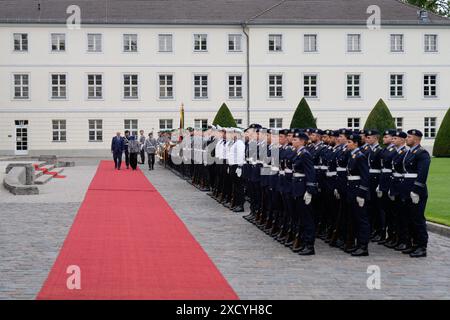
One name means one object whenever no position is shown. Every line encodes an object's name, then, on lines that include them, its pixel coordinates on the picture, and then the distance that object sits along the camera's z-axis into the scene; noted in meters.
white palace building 59.28
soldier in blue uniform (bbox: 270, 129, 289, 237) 14.14
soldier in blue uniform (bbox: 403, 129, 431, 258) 12.52
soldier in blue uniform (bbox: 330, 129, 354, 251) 13.46
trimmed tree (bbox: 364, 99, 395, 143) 42.91
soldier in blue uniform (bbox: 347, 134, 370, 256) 12.74
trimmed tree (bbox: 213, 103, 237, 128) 47.41
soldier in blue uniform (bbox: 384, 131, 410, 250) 13.01
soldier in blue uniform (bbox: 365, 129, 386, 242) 13.42
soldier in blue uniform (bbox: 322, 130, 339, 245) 13.99
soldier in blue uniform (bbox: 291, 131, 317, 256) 12.79
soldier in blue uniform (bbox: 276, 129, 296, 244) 13.55
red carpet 9.35
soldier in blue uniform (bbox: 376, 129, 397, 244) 13.42
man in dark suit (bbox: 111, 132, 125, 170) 39.47
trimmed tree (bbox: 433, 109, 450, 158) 47.19
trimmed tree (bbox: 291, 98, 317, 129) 42.38
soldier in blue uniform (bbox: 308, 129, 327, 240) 14.52
